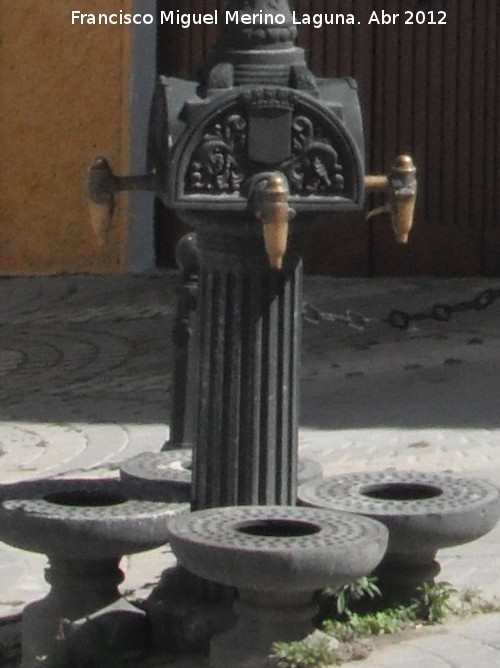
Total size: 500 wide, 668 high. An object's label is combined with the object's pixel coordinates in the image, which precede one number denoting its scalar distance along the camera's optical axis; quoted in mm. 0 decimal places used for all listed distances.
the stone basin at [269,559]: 6503
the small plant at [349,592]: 7258
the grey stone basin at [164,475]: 7735
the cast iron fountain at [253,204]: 6920
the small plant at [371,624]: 7216
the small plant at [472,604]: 7741
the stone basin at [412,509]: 7186
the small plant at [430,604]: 7530
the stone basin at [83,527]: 7071
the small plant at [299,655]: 6727
